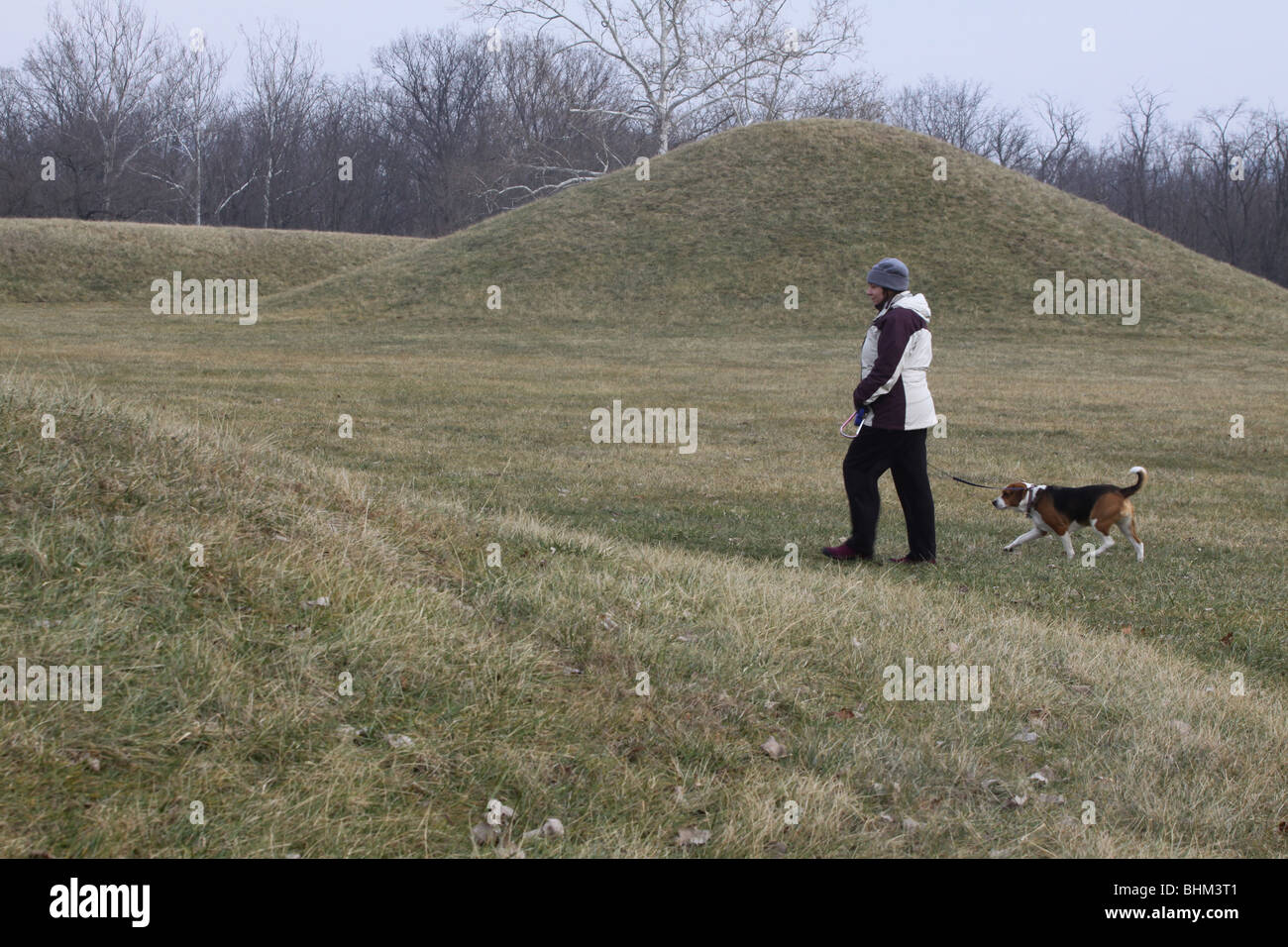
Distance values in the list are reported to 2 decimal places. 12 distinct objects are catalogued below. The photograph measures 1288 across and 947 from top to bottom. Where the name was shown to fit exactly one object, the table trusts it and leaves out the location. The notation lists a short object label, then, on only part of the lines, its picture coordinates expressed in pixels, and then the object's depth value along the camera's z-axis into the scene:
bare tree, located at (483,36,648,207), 65.69
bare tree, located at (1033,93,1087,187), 83.81
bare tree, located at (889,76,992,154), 91.31
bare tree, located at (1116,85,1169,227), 75.38
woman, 8.03
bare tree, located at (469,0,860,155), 53.81
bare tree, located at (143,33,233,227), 67.75
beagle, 8.85
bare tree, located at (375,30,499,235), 72.00
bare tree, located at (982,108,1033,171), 87.94
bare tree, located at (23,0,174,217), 64.19
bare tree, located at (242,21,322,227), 70.56
